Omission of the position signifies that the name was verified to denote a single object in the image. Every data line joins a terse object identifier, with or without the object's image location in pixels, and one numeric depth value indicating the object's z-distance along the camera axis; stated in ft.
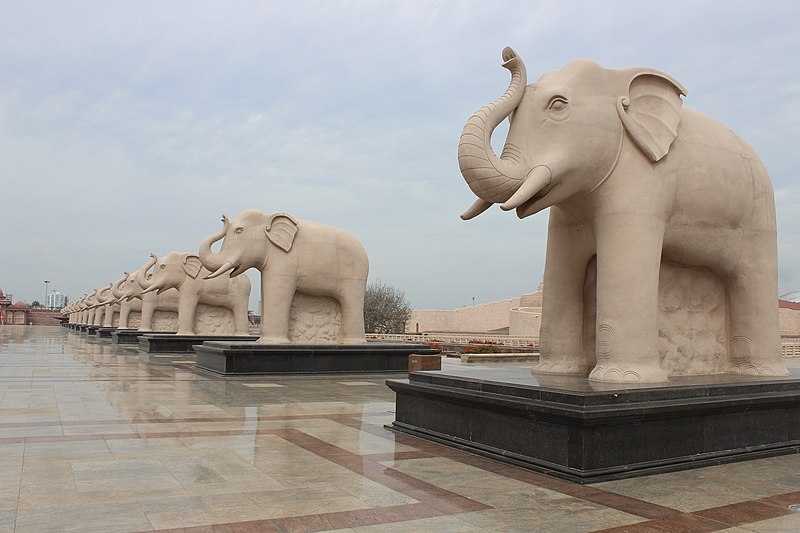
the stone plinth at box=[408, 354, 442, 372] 48.03
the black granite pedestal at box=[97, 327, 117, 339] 129.36
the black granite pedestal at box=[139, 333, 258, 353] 79.61
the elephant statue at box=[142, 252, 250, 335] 79.25
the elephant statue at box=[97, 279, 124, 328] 136.05
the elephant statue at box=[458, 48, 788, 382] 22.91
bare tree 148.46
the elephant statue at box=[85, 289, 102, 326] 168.96
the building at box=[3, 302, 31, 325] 318.43
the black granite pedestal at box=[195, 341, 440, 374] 50.47
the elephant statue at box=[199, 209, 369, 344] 52.01
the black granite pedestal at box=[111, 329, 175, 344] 103.26
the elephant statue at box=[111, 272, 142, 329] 115.55
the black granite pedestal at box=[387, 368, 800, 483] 19.16
